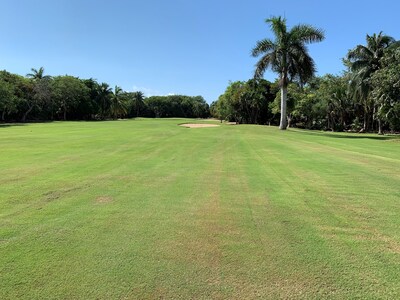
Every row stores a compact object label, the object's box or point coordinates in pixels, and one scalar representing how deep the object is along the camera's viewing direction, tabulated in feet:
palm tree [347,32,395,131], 119.55
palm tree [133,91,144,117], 411.75
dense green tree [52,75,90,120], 244.42
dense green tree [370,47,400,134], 87.44
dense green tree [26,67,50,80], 248.32
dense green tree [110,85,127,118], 320.91
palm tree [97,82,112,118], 304.30
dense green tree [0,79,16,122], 159.84
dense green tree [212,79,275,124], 232.53
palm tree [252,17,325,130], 103.65
